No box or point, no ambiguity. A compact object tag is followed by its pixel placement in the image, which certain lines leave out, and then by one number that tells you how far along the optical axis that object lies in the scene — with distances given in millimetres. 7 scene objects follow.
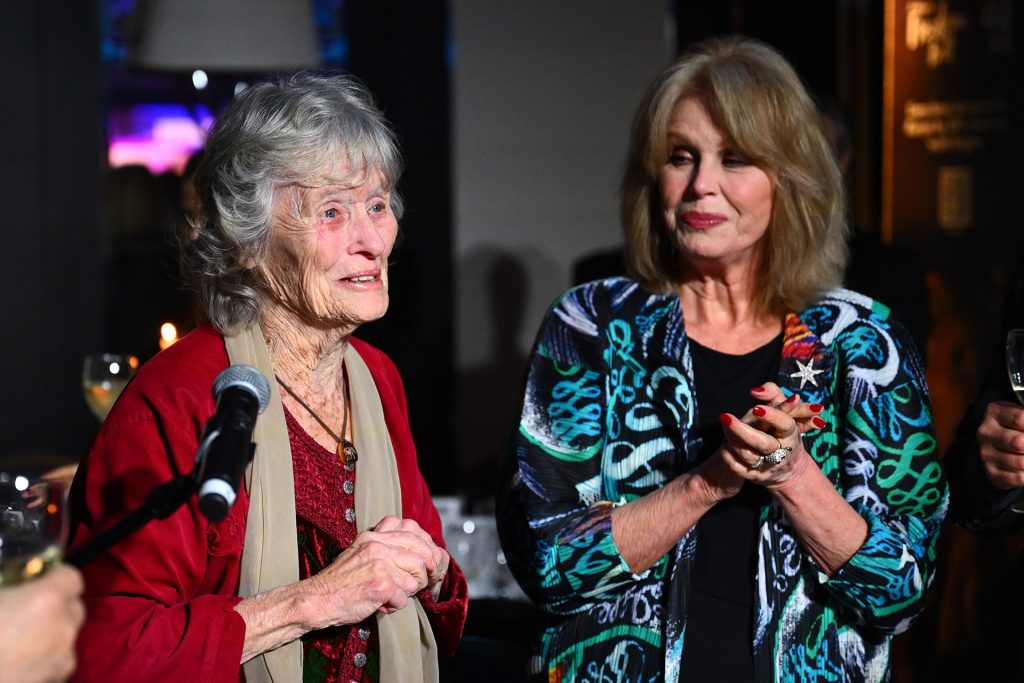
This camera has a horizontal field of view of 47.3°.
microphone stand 1249
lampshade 3451
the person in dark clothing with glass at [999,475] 2010
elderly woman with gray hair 1604
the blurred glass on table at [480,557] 3391
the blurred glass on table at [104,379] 2816
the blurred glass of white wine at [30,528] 1186
